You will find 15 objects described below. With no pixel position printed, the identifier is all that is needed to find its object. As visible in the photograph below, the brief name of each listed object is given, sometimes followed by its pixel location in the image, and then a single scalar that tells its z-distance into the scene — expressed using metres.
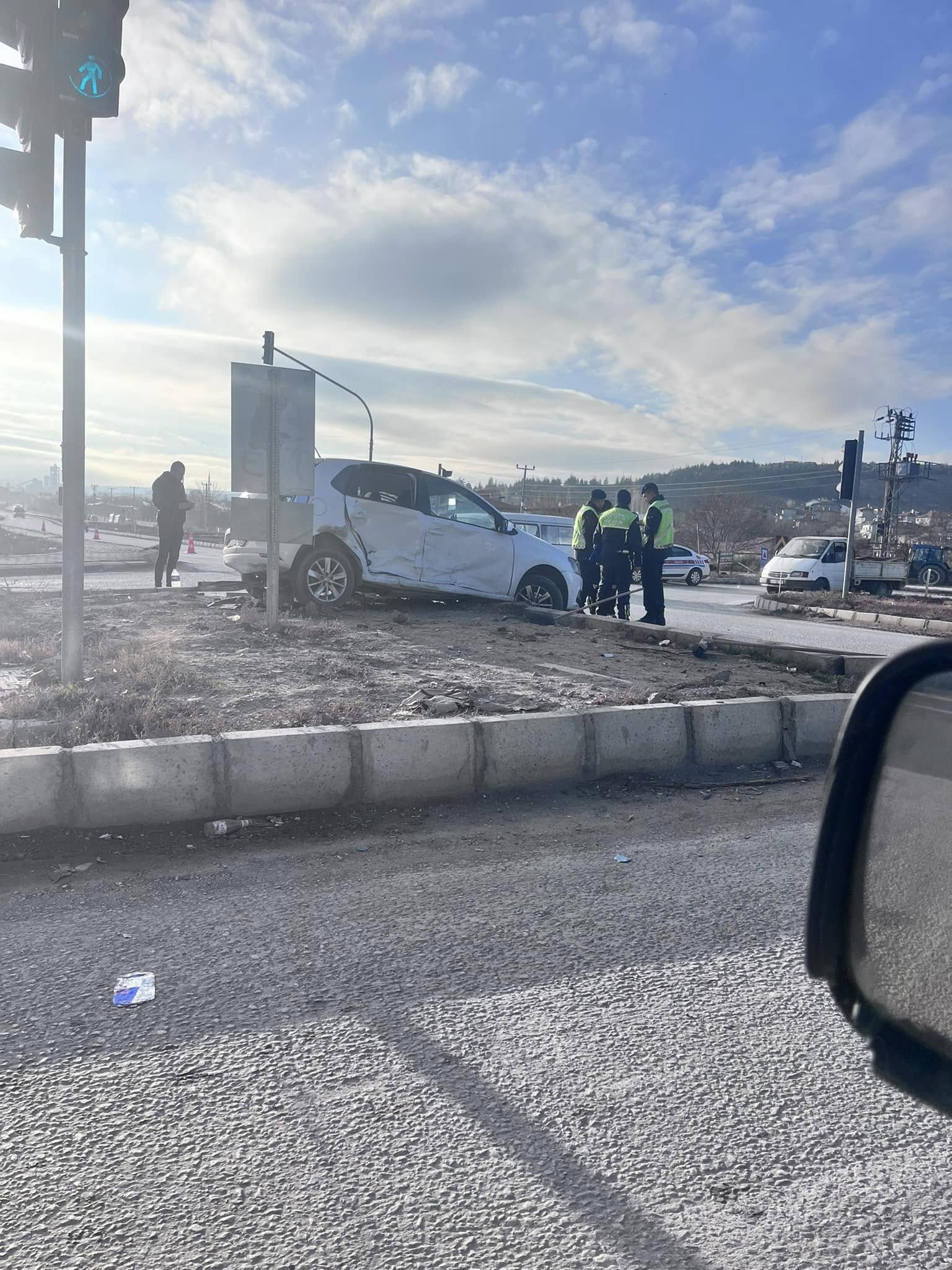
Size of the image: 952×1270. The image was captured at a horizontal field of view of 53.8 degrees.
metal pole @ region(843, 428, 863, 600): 16.89
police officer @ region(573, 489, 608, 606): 14.37
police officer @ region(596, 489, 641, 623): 12.42
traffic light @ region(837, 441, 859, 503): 16.84
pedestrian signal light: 5.21
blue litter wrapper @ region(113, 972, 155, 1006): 2.67
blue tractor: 36.09
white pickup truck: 26.16
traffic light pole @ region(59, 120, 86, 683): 5.45
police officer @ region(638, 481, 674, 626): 11.66
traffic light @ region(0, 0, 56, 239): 5.23
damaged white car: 10.67
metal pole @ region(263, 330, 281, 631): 8.28
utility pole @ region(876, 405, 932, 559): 78.56
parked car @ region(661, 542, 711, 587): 31.78
